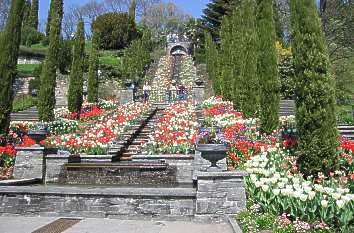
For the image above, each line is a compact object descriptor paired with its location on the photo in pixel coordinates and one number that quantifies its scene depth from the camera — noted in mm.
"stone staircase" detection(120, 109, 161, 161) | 13164
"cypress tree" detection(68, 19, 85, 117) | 22703
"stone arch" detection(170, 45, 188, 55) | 60062
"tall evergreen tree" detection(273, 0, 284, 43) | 29669
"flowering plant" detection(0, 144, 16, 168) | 11469
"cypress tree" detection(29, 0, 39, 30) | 59891
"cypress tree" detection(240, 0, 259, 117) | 16172
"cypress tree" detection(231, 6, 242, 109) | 18938
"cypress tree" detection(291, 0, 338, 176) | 8070
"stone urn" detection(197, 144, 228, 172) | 7348
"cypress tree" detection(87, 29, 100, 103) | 26808
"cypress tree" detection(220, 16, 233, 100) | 23422
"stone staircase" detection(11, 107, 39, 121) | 24530
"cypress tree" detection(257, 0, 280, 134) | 12594
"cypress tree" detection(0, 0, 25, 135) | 13938
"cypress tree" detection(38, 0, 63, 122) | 19286
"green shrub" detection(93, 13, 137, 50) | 52031
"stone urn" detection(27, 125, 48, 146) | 10880
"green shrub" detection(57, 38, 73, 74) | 38875
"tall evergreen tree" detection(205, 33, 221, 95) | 28275
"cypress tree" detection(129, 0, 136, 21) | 62625
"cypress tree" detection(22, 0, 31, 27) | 58719
